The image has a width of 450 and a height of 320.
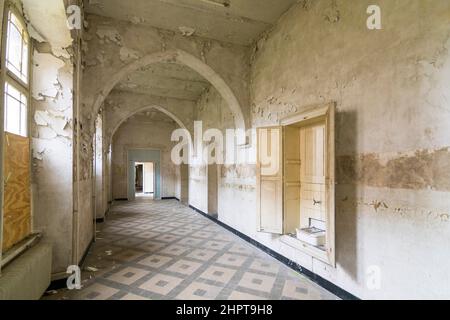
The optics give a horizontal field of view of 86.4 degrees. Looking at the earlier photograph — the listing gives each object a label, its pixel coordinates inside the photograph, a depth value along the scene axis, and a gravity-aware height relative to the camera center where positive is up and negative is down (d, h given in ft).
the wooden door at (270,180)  11.96 -0.71
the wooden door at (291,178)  11.95 -0.60
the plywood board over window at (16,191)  7.58 -0.86
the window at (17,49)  7.80 +4.09
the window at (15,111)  7.77 +1.91
